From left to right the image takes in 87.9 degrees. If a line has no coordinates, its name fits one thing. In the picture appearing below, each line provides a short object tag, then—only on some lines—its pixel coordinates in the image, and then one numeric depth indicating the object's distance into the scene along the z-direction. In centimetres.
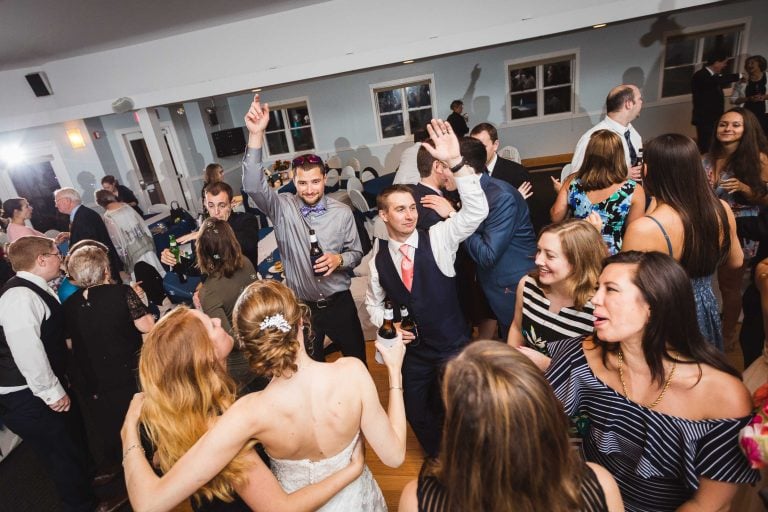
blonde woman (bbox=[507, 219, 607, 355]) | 175
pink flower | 101
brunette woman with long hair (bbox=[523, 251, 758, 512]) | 116
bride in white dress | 122
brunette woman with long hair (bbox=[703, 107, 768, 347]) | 291
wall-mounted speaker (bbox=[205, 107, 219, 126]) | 1054
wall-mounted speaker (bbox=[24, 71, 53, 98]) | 568
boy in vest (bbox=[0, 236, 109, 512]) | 223
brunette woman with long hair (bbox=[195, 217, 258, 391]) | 245
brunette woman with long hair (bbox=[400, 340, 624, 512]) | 84
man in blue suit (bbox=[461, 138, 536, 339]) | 236
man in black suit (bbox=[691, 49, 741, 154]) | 622
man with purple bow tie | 263
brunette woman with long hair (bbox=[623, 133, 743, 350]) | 193
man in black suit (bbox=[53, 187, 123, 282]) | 458
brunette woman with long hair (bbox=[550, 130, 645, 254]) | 251
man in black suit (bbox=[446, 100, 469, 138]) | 865
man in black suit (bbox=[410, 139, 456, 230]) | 263
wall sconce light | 848
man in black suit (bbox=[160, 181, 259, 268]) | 318
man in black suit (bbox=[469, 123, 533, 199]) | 355
